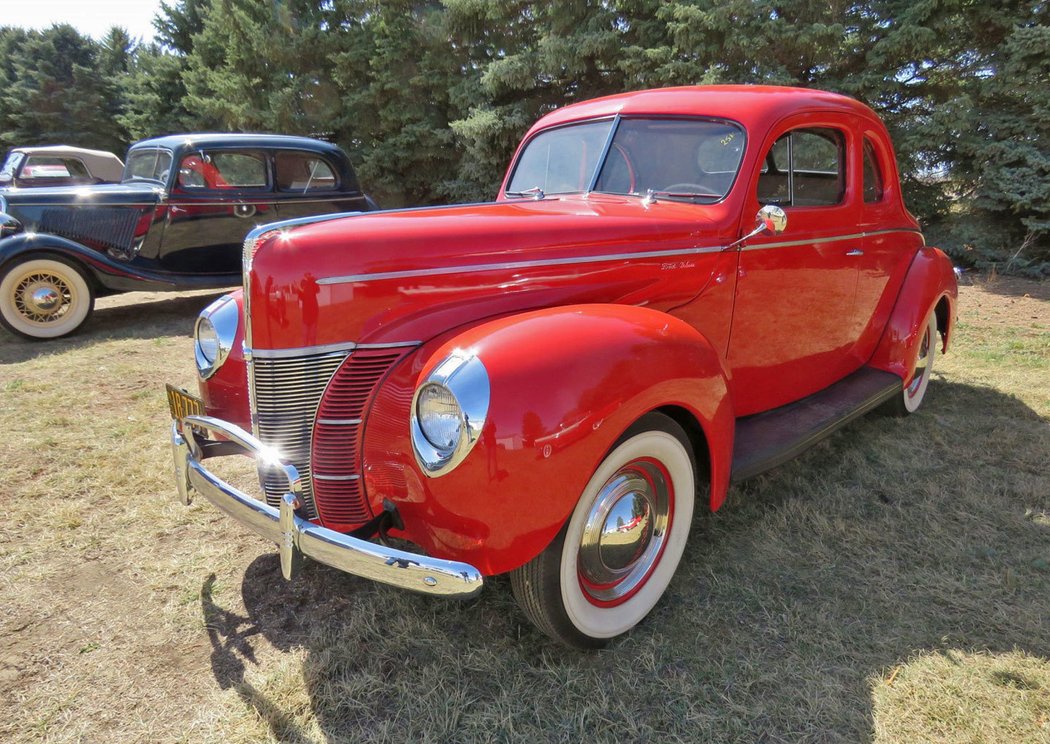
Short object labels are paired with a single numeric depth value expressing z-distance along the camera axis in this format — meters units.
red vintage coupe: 1.78
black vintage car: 6.04
